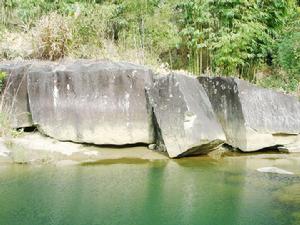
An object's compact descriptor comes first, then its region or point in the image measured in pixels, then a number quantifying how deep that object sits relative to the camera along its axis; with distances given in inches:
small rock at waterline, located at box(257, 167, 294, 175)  332.2
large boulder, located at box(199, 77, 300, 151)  389.7
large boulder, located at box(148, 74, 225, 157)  366.9
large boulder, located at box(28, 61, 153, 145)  383.9
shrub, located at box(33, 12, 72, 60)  428.8
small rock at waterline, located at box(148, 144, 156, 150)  389.1
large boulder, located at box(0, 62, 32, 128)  392.8
